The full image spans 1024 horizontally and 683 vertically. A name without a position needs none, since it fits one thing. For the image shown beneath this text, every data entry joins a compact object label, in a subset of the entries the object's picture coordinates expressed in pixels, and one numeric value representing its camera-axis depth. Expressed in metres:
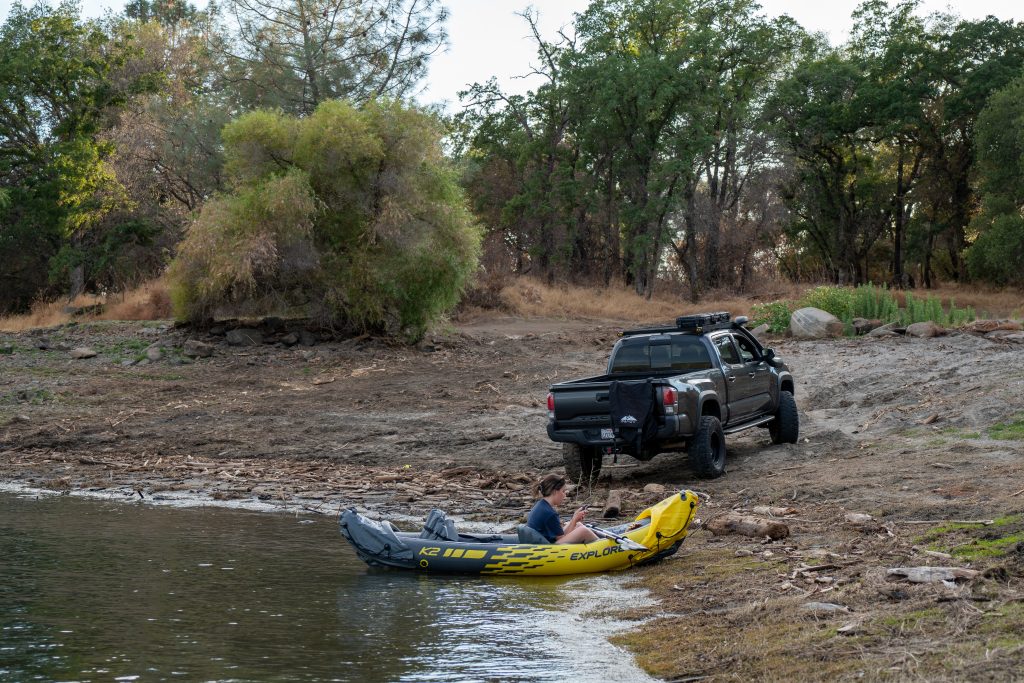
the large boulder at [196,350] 27.06
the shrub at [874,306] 30.55
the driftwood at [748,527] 10.26
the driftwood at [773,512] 11.27
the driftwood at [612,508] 12.21
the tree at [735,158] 50.78
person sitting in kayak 10.01
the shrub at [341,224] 27.95
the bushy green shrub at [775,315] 31.39
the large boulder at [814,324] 29.30
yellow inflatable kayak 9.84
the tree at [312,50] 41.06
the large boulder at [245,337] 28.33
